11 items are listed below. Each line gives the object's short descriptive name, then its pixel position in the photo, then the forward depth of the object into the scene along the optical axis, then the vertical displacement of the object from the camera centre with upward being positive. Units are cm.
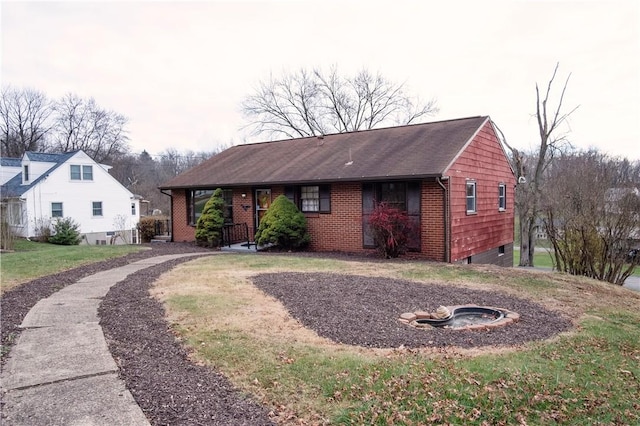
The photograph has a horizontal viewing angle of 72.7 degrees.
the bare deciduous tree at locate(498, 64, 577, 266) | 2270 +218
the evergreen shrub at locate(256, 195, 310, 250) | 1416 -58
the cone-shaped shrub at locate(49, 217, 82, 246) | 2373 -119
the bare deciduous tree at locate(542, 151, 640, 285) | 1211 -82
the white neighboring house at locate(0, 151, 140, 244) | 2595 +105
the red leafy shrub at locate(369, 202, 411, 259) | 1220 -64
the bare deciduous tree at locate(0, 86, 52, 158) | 4416 +970
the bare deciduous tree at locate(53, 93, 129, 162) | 4759 +934
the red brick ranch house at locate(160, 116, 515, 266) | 1270 +73
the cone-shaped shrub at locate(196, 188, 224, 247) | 1598 -43
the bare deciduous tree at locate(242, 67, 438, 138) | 3406 +837
